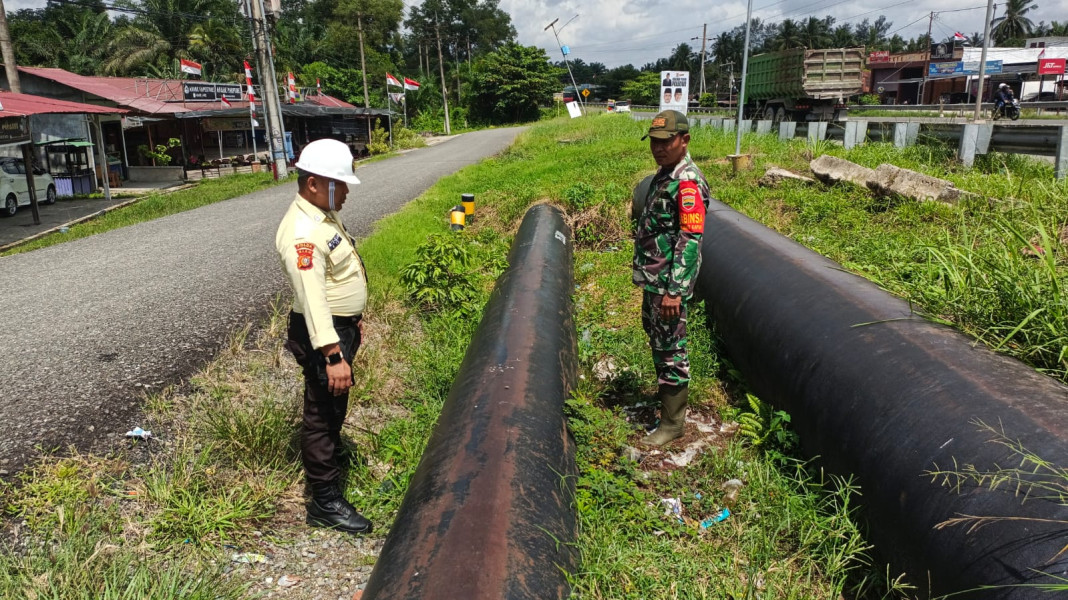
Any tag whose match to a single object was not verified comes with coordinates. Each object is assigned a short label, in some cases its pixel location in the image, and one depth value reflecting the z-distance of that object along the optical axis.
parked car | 14.05
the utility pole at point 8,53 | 16.22
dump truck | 18.55
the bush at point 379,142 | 30.86
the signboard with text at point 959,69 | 33.56
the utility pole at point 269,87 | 18.27
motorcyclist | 18.47
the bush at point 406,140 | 32.75
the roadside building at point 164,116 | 20.50
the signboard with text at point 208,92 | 22.75
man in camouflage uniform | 3.25
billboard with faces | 16.95
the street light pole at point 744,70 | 10.79
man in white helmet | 2.59
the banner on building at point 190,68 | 22.17
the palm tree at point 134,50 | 35.84
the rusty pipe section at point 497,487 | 1.87
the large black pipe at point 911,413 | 1.82
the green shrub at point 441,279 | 5.71
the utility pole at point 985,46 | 17.83
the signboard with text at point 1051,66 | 35.03
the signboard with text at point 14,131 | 11.12
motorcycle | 18.76
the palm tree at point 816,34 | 79.00
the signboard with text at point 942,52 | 48.97
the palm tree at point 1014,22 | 68.62
